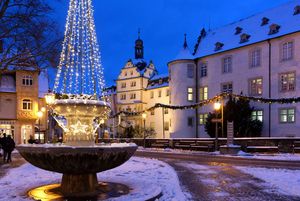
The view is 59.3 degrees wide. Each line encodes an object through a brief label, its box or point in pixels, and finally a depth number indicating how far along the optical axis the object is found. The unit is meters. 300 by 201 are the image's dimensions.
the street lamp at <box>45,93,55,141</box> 16.17
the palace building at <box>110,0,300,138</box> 28.14
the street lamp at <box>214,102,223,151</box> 21.96
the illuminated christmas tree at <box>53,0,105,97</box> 8.38
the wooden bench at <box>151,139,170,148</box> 30.74
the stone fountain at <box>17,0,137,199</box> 6.26
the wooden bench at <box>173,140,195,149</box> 27.90
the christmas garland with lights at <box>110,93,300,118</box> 23.39
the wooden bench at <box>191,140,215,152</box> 25.44
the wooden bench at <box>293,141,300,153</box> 21.31
